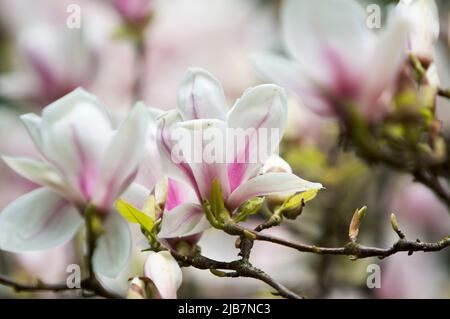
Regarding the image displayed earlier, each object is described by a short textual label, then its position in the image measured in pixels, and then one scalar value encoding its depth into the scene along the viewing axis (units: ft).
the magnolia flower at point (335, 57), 2.76
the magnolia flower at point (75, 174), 2.58
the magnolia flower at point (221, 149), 2.62
